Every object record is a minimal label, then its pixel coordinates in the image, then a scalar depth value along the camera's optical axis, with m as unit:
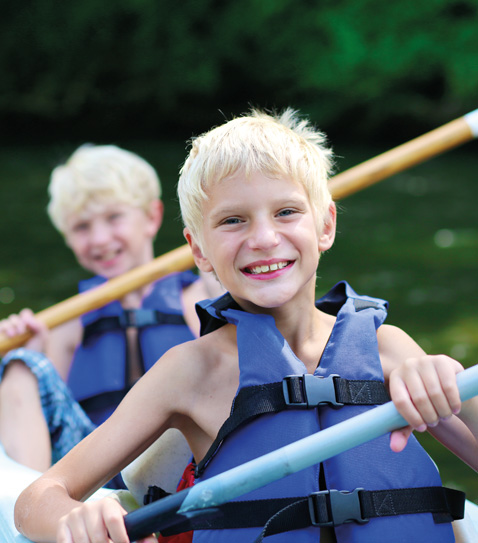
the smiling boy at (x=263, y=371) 3.65
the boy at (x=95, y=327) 4.18
